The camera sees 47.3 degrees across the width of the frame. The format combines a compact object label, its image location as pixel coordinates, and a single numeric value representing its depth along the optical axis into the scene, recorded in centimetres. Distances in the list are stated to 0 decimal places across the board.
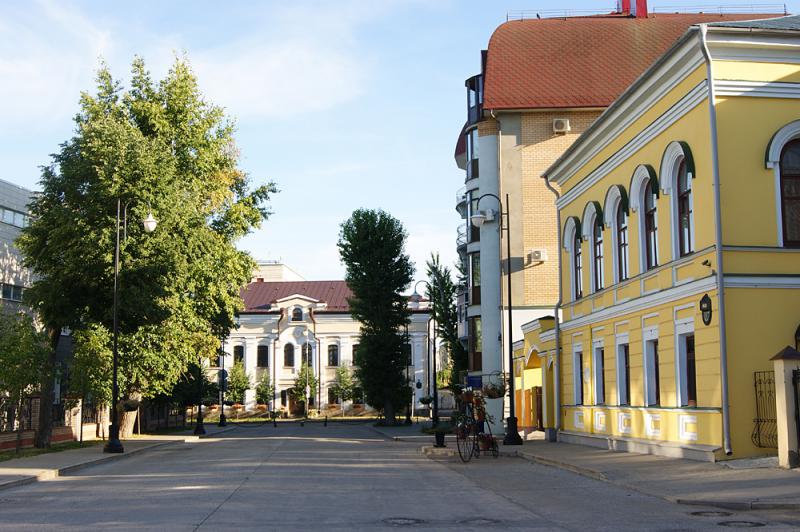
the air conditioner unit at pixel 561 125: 4088
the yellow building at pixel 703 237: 1873
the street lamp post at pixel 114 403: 2904
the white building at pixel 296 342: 8800
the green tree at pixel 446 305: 6712
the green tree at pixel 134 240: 3278
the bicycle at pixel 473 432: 2369
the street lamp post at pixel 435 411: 4554
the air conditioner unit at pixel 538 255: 4181
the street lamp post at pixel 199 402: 4801
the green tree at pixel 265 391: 8662
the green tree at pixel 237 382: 8569
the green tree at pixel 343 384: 8531
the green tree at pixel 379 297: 5928
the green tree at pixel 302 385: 8631
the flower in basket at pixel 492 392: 3150
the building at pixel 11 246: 4131
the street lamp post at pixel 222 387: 5878
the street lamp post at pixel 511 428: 2980
